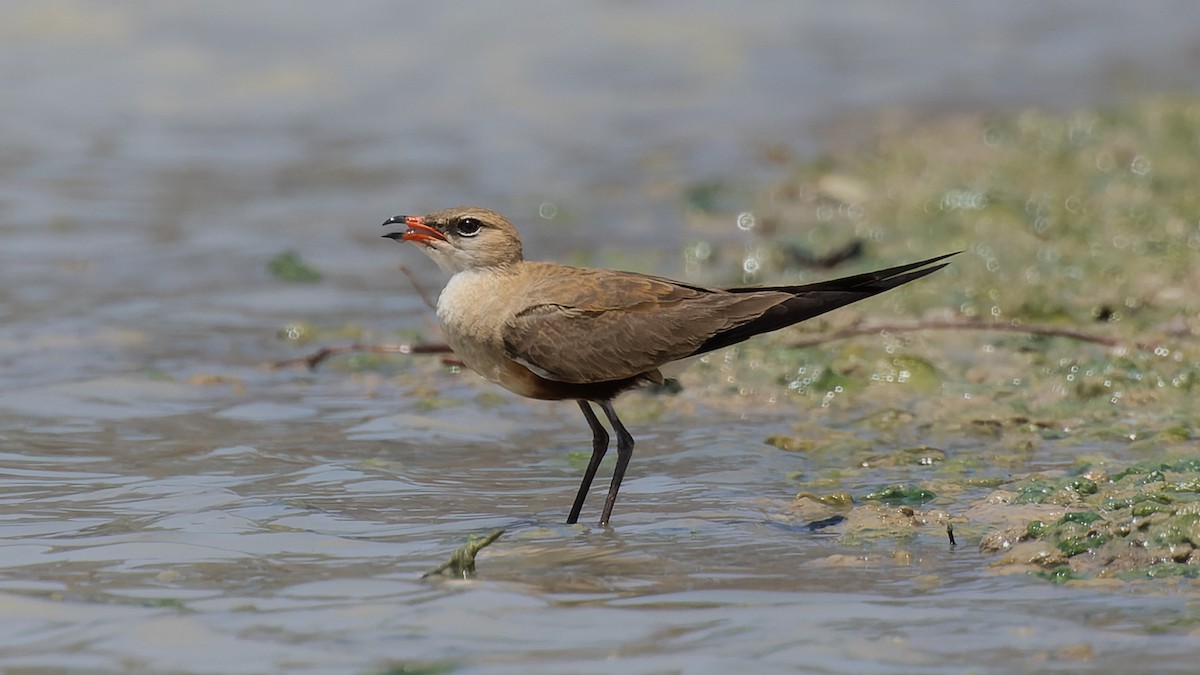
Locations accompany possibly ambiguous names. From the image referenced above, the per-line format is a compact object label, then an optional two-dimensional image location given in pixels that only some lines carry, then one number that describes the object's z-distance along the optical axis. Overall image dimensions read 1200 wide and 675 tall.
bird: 11.28
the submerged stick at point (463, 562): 9.57
